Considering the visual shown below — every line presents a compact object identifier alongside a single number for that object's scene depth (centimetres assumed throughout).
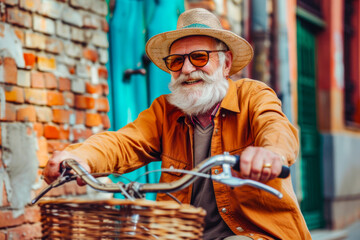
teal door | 485
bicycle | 190
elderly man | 255
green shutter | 877
